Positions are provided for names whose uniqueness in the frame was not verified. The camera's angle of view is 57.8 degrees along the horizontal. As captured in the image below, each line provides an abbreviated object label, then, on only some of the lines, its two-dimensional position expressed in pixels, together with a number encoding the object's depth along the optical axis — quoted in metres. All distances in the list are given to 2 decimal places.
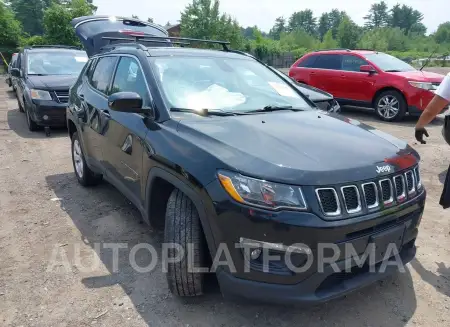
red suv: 8.70
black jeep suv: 2.18
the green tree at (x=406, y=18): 115.30
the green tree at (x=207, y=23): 52.50
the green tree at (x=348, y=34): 62.72
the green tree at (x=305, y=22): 125.62
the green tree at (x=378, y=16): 123.94
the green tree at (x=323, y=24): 123.76
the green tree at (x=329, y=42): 68.69
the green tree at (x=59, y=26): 25.70
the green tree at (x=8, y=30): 30.59
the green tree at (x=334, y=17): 124.54
